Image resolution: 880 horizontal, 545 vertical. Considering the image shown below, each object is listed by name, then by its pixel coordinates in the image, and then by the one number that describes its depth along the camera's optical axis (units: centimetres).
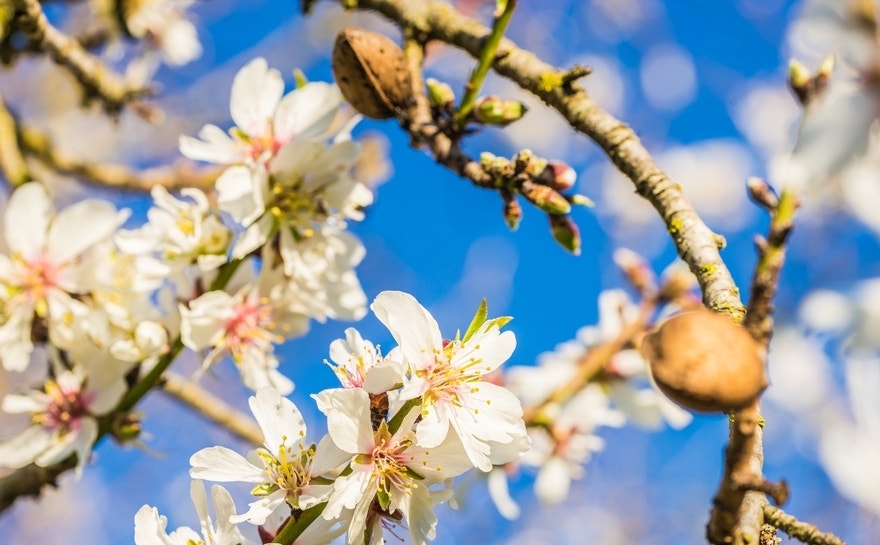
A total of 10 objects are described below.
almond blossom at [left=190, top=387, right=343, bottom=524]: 57
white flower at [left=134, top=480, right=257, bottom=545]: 56
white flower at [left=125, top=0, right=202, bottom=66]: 92
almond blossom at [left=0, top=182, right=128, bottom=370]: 64
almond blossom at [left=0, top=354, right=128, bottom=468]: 64
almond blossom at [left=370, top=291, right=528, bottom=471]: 56
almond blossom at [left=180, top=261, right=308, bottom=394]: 63
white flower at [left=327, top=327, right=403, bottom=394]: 58
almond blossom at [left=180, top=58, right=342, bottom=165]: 63
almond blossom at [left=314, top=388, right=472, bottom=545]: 56
